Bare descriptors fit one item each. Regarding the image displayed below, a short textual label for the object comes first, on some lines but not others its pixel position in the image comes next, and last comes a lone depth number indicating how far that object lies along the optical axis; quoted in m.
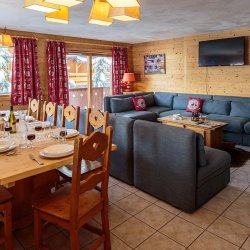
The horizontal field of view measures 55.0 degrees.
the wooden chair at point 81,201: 1.44
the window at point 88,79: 6.19
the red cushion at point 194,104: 5.39
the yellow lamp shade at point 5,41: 3.25
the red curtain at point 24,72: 4.79
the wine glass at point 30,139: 1.92
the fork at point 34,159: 1.60
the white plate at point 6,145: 1.83
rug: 3.57
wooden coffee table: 3.82
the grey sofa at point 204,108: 4.44
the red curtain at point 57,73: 5.27
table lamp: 6.56
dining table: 1.48
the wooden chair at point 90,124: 2.20
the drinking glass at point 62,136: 2.12
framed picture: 6.53
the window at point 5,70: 4.90
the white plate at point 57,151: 1.71
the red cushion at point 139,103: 5.81
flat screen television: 4.98
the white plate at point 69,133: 2.22
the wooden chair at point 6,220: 1.57
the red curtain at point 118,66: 6.68
